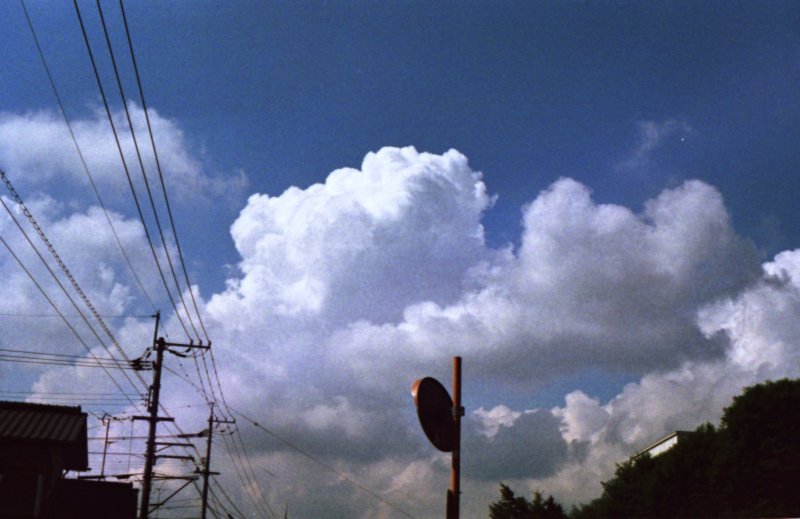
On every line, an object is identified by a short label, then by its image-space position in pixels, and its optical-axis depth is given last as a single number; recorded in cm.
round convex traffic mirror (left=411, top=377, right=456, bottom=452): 700
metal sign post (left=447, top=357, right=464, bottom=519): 693
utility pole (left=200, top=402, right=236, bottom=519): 5100
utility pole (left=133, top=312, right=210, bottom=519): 3256
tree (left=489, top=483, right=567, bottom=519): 5972
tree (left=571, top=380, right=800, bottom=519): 4884
